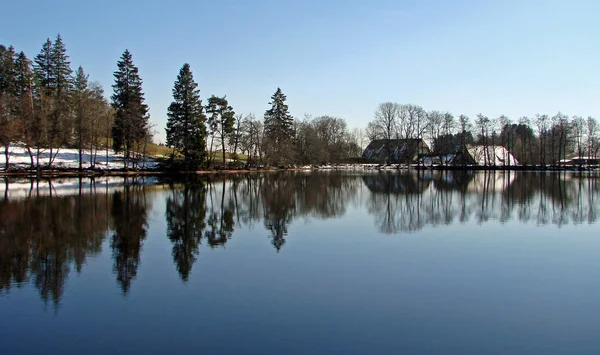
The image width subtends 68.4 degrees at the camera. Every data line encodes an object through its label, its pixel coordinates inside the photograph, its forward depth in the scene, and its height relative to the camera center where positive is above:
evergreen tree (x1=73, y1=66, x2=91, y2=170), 51.47 +5.73
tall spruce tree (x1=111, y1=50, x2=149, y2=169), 54.47 +7.88
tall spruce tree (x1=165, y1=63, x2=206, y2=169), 57.53 +6.08
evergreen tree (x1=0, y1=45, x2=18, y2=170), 42.94 +4.87
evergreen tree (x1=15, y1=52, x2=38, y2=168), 44.97 +4.74
